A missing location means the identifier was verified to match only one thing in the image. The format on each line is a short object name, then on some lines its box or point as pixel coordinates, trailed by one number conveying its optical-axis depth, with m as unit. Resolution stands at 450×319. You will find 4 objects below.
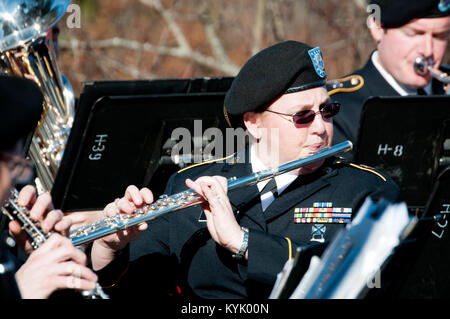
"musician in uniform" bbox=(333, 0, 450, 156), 7.74
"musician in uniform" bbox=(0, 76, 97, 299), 3.49
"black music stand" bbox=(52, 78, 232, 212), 6.81
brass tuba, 7.68
